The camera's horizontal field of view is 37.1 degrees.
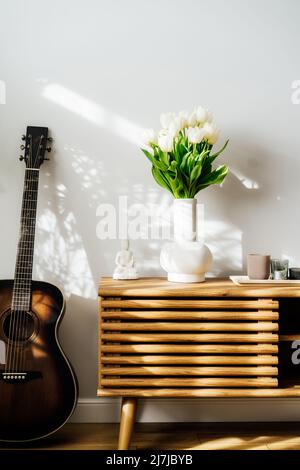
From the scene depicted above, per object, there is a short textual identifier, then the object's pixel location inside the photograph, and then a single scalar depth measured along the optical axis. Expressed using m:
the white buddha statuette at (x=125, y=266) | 1.83
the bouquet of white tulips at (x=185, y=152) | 1.72
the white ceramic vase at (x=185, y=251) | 1.75
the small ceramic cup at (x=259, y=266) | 1.81
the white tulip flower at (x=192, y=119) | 1.76
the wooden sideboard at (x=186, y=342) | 1.63
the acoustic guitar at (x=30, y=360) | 1.71
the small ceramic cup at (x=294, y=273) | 1.87
